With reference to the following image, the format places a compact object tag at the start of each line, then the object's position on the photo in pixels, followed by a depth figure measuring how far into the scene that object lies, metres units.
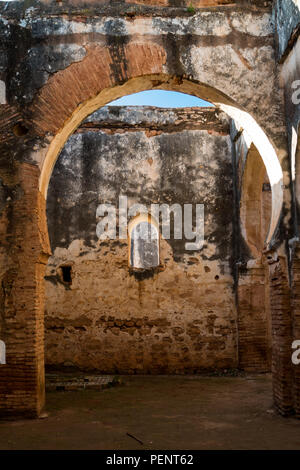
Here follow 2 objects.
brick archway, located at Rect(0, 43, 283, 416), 5.67
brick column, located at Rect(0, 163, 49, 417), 5.64
